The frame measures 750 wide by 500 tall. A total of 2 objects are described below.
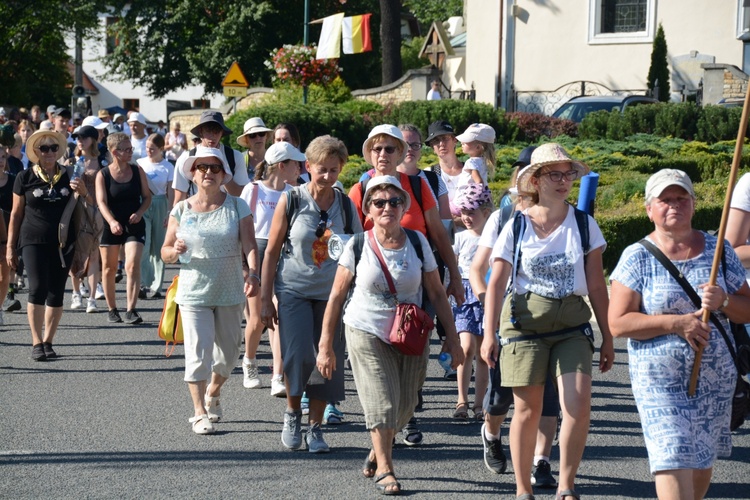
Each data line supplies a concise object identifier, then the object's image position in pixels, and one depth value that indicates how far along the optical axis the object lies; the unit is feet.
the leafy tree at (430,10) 270.05
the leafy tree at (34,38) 157.58
